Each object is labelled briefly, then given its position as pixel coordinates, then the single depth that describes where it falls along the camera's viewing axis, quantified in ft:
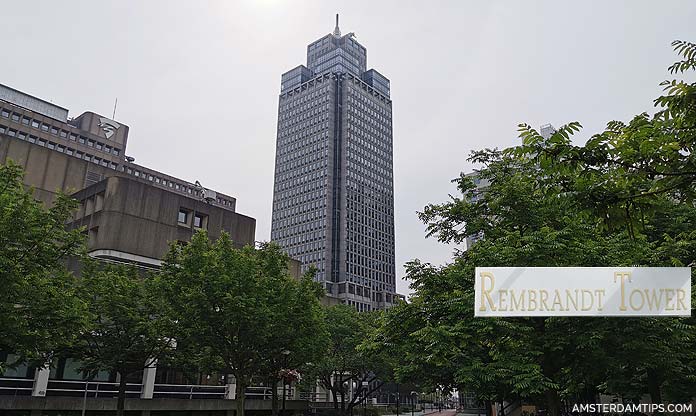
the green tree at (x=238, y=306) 76.13
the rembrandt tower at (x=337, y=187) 554.05
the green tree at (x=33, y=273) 54.08
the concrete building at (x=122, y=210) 131.54
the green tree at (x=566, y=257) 20.02
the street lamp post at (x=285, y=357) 85.87
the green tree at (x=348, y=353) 145.48
